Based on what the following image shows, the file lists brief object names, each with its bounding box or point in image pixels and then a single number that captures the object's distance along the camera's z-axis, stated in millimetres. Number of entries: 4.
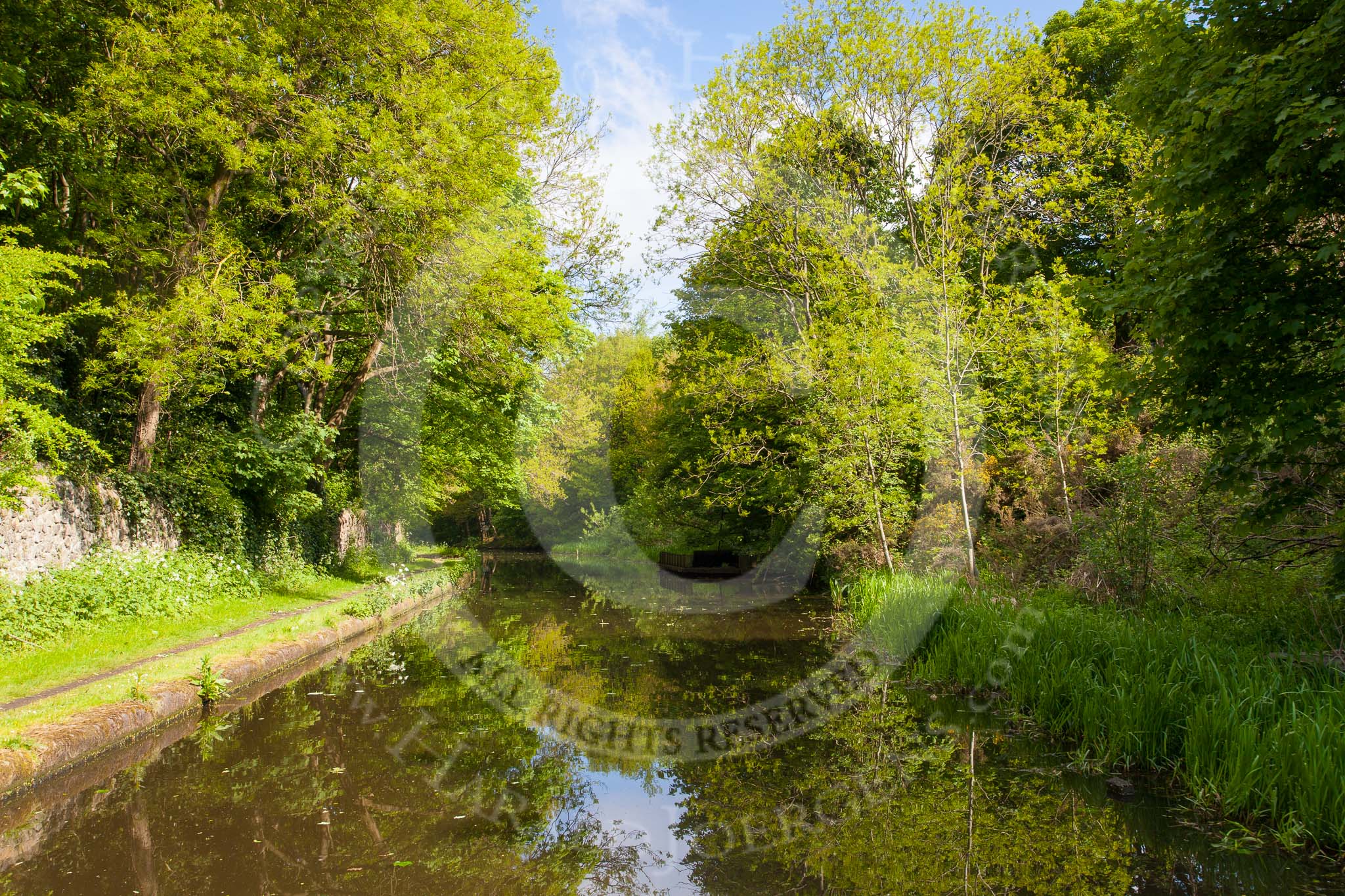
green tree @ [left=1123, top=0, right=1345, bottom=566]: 4785
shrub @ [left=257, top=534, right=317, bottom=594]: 14102
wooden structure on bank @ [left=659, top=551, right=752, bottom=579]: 23234
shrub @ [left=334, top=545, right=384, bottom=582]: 17953
